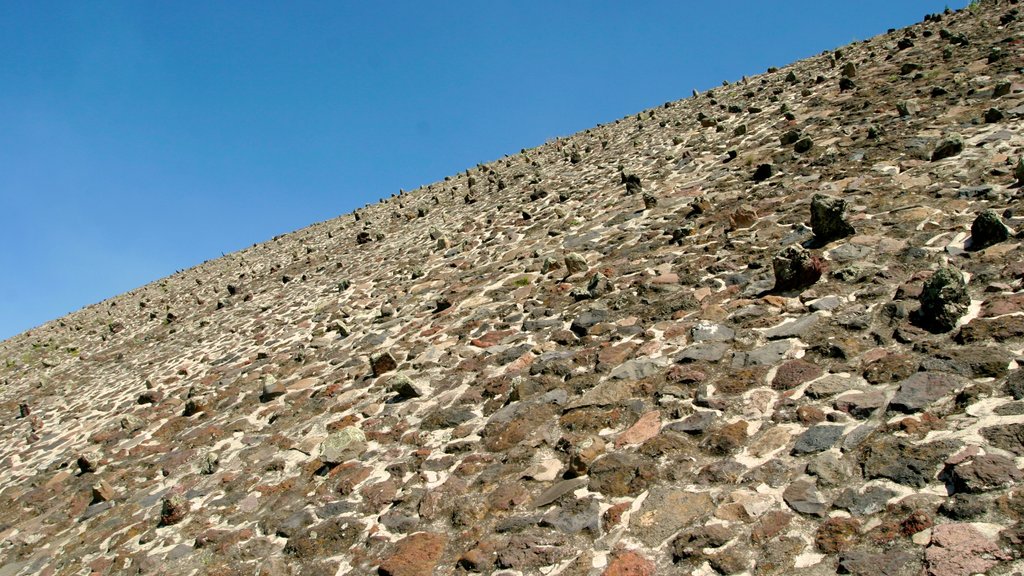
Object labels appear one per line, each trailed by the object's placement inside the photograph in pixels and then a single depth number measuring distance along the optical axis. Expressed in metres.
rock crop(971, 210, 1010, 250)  5.65
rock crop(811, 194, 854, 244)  7.05
